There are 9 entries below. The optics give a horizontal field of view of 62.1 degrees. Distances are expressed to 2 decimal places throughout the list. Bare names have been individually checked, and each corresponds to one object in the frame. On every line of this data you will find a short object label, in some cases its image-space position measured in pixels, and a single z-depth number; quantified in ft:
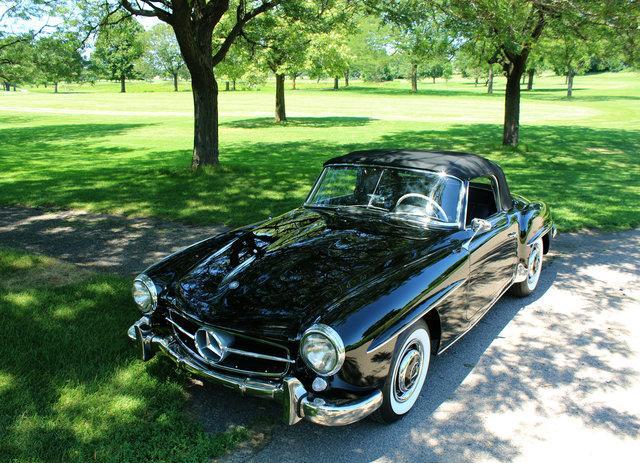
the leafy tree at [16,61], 45.17
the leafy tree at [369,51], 208.84
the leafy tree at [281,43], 48.41
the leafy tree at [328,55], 80.33
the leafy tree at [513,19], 28.63
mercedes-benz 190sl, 9.75
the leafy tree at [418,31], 34.88
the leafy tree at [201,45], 35.22
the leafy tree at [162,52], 262.67
